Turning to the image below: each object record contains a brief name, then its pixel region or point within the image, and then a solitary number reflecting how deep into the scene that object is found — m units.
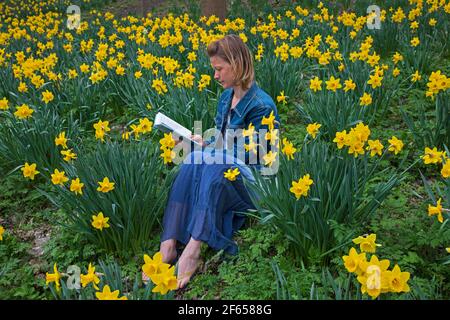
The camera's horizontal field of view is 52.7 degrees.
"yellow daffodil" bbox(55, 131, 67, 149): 2.87
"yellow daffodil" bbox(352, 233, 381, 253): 1.74
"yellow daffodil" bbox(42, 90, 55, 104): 3.82
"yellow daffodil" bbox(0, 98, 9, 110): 3.59
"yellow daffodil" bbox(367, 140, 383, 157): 2.25
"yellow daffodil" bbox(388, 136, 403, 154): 2.30
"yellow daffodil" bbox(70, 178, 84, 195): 2.34
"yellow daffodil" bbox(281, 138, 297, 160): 2.34
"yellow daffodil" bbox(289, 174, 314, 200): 2.06
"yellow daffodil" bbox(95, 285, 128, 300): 1.56
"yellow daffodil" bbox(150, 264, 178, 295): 1.58
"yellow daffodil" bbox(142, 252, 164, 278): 1.60
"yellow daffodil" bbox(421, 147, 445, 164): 2.26
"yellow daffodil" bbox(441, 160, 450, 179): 2.03
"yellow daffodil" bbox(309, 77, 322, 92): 3.44
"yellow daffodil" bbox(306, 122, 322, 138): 2.54
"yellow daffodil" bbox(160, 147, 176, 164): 2.59
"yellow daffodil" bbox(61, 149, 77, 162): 2.65
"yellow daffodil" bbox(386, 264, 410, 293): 1.47
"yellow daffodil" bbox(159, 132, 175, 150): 2.61
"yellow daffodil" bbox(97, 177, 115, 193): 2.33
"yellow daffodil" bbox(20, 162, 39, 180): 2.72
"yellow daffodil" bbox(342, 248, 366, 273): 1.53
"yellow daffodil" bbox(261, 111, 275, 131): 2.47
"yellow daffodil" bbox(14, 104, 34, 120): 3.24
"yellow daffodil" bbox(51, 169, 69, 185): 2.42
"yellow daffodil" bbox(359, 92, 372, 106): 2.97
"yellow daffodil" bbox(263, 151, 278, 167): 2.27
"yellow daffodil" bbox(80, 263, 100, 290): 1.74
